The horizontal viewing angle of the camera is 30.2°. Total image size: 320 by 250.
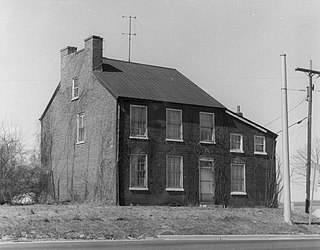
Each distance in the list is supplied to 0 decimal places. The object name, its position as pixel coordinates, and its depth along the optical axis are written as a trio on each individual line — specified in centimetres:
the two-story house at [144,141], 3350
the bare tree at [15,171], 3494
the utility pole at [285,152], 2745
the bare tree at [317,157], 6925
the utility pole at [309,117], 3783
